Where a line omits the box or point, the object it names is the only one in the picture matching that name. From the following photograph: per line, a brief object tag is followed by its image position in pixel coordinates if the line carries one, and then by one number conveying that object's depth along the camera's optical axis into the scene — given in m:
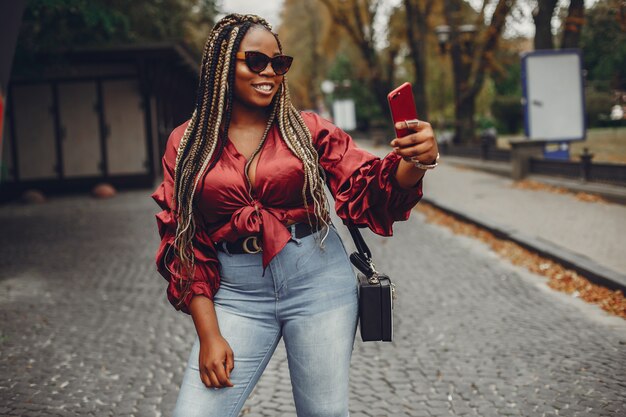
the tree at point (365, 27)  31.50
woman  2.41
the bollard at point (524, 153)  17.25
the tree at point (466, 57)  24.75
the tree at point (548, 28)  17.64
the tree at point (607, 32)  13.60
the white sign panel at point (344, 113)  48.78
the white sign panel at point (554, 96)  16.70
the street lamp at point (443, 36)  24.30
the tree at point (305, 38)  58.50
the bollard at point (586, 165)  14.00
